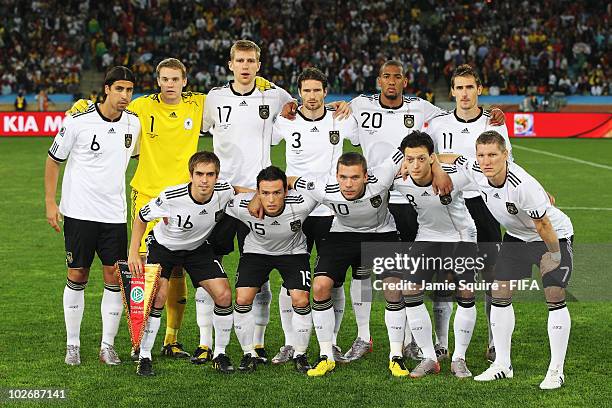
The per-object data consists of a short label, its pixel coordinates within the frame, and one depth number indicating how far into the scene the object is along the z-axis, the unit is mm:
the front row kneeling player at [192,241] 7180
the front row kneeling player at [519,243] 6691
